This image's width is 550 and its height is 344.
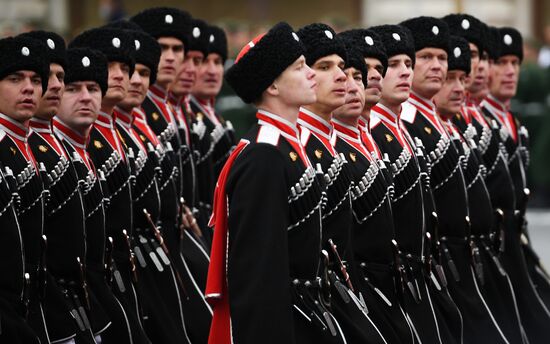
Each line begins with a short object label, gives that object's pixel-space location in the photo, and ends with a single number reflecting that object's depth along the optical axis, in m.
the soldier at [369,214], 18.78
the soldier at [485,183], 22.66
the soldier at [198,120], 24.92
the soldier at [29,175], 17.56
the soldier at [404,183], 19.78
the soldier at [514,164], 23.73
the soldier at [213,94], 25.95
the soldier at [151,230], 21.27
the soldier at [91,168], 19.31
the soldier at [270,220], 15.45
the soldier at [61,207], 18.34
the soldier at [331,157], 17.36
